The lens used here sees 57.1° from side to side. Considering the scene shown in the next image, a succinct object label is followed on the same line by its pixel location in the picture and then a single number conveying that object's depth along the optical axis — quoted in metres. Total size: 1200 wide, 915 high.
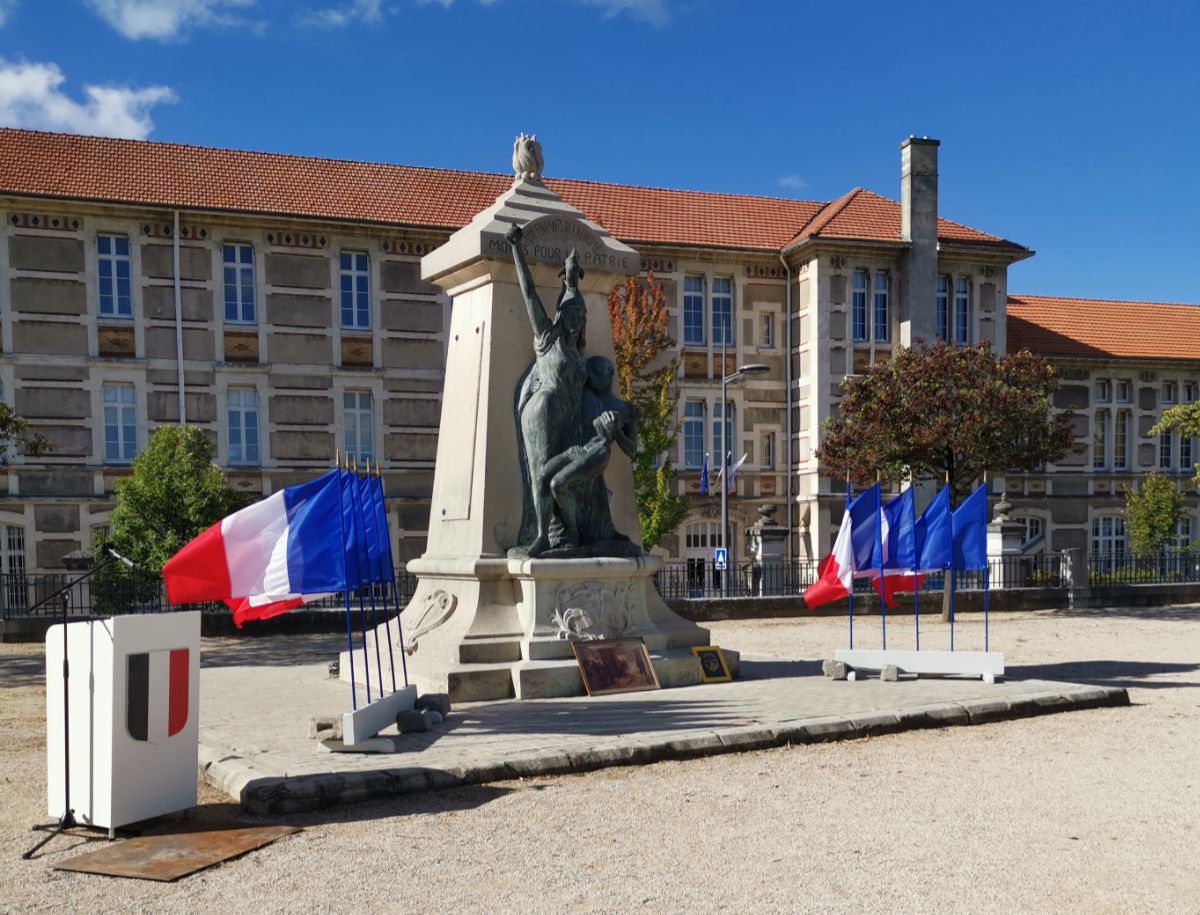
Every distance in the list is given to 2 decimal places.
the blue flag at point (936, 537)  11.65
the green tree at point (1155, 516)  33.81
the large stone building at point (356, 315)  27.09
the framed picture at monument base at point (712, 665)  10.83
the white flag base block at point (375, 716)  7.56
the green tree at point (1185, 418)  24.07
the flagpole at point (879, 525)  11.75
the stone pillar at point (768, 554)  23.62
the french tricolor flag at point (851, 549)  11.67
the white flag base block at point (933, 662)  11.17
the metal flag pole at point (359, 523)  8.30
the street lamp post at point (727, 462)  23.25
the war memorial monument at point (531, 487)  10.09
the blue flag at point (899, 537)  11.81
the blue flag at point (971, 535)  11.62
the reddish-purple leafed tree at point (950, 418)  21.91
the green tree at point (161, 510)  19.80
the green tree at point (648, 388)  24.86
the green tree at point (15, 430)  18.45
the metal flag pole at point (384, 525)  9.27
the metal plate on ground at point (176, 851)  5.28
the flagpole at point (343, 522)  7.76
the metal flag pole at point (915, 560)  11.75
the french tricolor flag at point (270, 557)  7.31
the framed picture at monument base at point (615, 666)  9.90
